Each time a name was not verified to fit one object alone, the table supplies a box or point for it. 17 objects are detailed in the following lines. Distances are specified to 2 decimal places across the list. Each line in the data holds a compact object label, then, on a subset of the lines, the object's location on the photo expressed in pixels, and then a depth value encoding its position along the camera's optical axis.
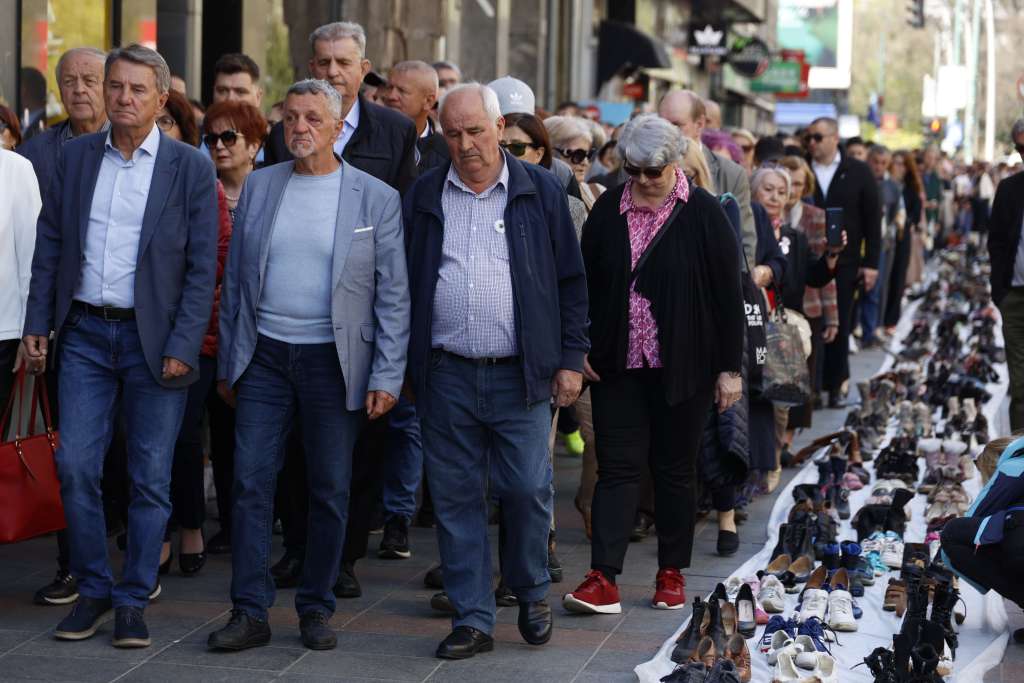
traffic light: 96.30
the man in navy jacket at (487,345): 12.21
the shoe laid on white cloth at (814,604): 13.84
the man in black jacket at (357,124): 14.60
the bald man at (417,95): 16.67
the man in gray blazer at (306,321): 12.21
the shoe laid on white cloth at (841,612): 13.71
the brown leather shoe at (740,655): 12.11
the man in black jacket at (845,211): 27.32
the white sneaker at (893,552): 16.02
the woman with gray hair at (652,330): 13.73
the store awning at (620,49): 60.46
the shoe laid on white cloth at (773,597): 14.12
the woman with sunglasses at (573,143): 16.86
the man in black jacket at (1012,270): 19.13
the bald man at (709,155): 18.56
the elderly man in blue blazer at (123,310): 12.47
